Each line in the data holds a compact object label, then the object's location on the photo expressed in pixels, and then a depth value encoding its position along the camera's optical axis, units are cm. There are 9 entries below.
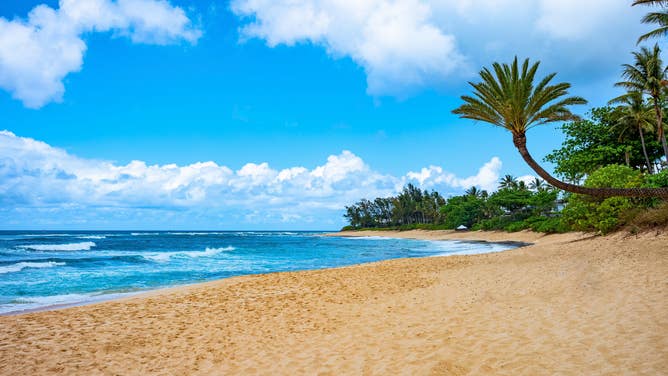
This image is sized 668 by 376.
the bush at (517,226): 5342
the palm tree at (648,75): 2419
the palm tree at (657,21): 1671
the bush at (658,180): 2073
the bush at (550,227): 3984
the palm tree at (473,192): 9019
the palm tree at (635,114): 2944
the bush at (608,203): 2083
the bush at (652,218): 1642
